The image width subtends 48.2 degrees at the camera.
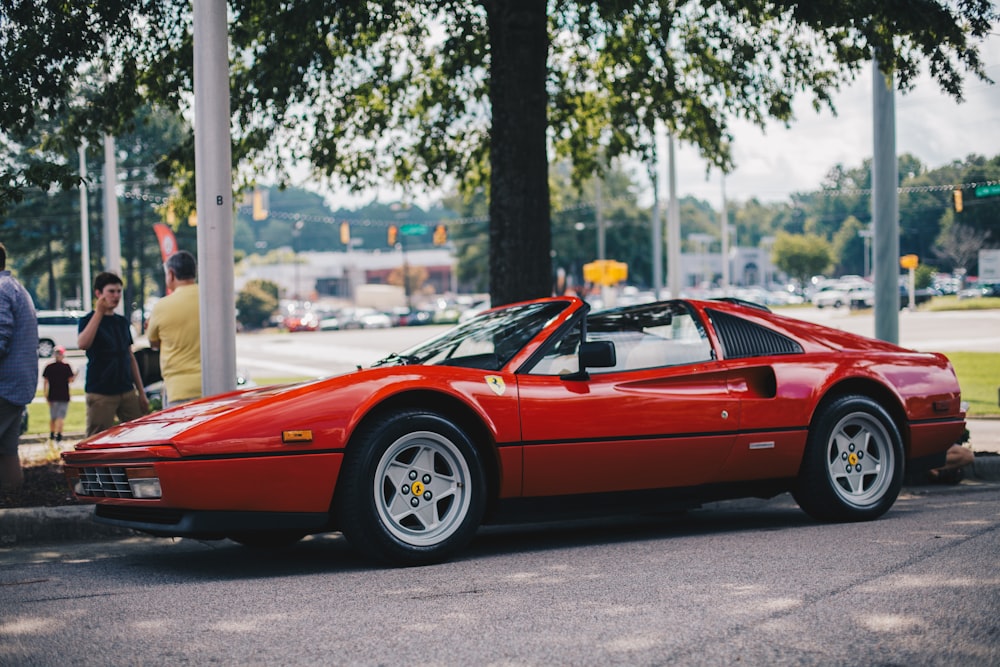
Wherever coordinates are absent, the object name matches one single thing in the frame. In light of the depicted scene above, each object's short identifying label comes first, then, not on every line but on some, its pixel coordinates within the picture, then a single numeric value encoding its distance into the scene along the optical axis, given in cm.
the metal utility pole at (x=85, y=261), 3666
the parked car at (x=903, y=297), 5138
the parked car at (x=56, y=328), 4066
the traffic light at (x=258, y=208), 3272
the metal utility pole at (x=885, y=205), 1086
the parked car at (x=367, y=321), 6650
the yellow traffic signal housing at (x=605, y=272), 4522
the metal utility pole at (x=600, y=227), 4967
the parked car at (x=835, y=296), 6248
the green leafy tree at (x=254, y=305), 7294
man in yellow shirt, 726
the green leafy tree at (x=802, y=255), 8200
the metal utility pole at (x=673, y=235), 3098
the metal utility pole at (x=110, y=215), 1844
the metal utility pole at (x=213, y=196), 691
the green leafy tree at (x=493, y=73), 901
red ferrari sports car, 482
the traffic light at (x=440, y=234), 5047
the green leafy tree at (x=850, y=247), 6994
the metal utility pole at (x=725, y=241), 6152
